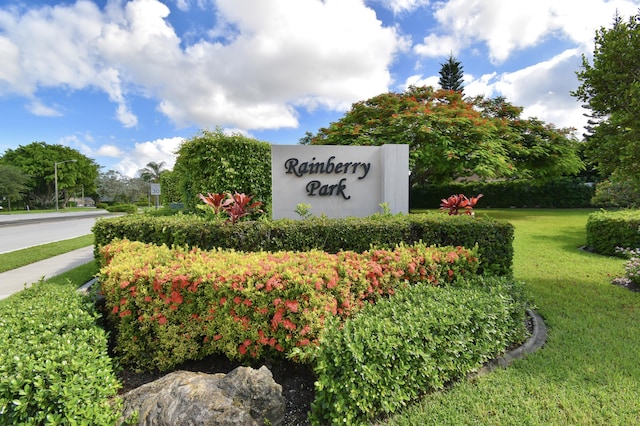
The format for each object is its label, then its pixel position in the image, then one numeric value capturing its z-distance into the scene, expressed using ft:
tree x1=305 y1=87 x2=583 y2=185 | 41.04
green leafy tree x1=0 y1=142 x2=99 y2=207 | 141.49
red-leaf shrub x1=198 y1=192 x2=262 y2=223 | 16.17
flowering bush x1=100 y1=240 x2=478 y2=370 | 8.84
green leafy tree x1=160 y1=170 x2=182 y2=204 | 50.34
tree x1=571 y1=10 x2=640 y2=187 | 14.89
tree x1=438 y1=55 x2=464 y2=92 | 109.19
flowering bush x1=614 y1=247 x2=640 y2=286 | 16.34
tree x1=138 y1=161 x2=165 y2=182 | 171.53
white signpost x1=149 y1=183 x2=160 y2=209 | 61.67
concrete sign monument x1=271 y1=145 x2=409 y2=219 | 22.63
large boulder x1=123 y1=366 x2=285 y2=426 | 6.89
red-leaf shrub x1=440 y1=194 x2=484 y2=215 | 20.79
